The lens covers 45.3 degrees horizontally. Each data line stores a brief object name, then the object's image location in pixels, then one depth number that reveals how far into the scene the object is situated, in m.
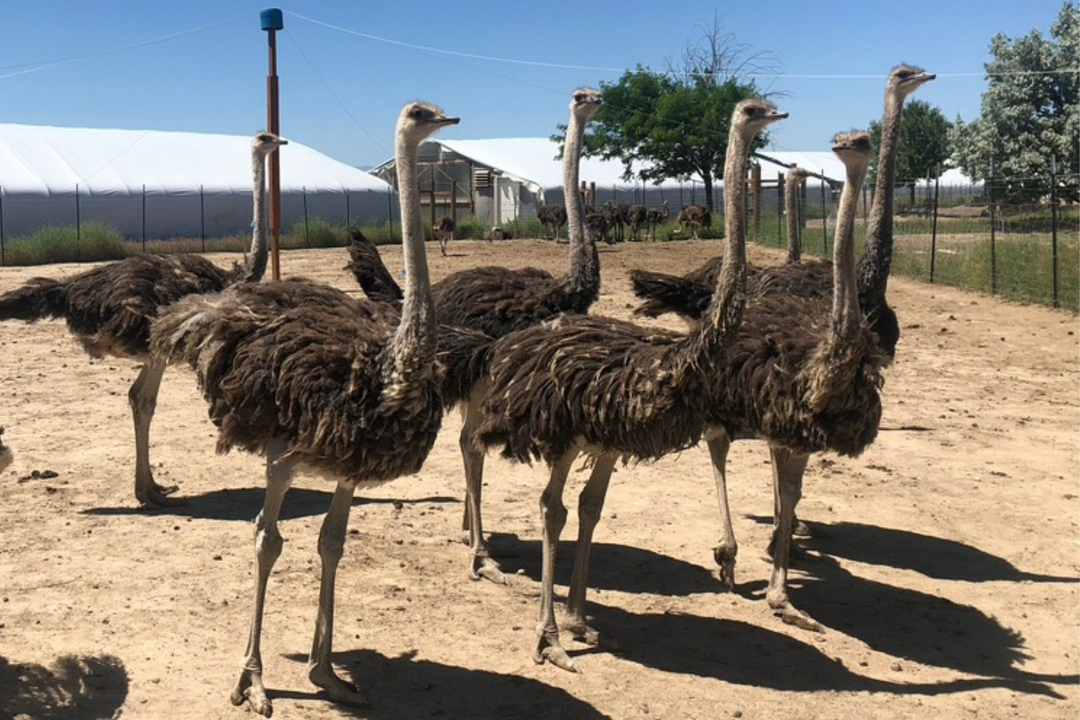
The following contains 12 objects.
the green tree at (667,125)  43.19
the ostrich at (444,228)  28.68
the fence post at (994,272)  16.36
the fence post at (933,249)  18.48
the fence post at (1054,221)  14.28
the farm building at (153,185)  35.72
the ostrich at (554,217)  34.59
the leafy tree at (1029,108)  32.03
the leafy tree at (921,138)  61.69
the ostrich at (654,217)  36.22
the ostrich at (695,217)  35.34
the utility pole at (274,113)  11.30
